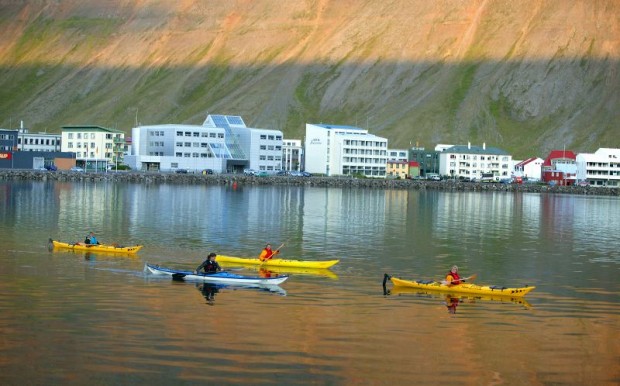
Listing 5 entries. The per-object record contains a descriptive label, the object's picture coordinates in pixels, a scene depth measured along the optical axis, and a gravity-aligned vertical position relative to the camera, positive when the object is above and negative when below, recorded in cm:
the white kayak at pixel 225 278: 4475 -432
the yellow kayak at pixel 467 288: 4397 -451
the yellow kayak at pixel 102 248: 5556 -391
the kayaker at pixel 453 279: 4450 -414
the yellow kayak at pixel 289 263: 5212 -423
